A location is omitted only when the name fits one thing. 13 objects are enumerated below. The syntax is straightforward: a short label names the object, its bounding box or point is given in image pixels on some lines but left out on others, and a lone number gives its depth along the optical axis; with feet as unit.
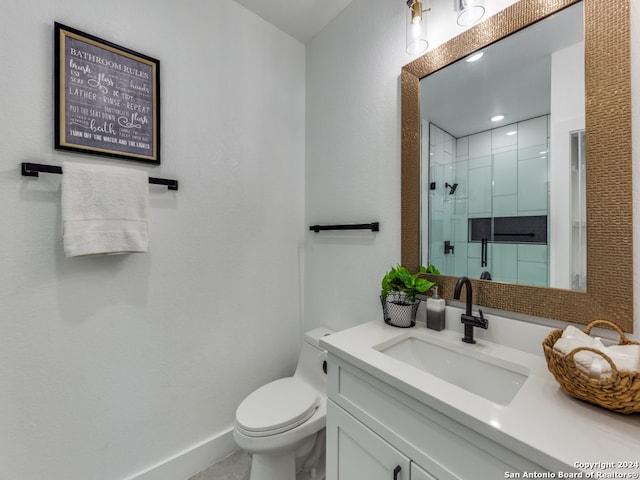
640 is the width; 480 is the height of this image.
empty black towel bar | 4.59
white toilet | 3.72
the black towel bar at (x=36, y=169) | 3.30
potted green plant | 3.76
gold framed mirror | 2.45
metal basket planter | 3.78
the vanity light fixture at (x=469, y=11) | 3.38
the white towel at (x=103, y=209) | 3.40
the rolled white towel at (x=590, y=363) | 1.96
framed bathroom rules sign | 3.54
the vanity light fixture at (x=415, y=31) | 3.68
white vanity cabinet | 1.94
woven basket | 1.81
